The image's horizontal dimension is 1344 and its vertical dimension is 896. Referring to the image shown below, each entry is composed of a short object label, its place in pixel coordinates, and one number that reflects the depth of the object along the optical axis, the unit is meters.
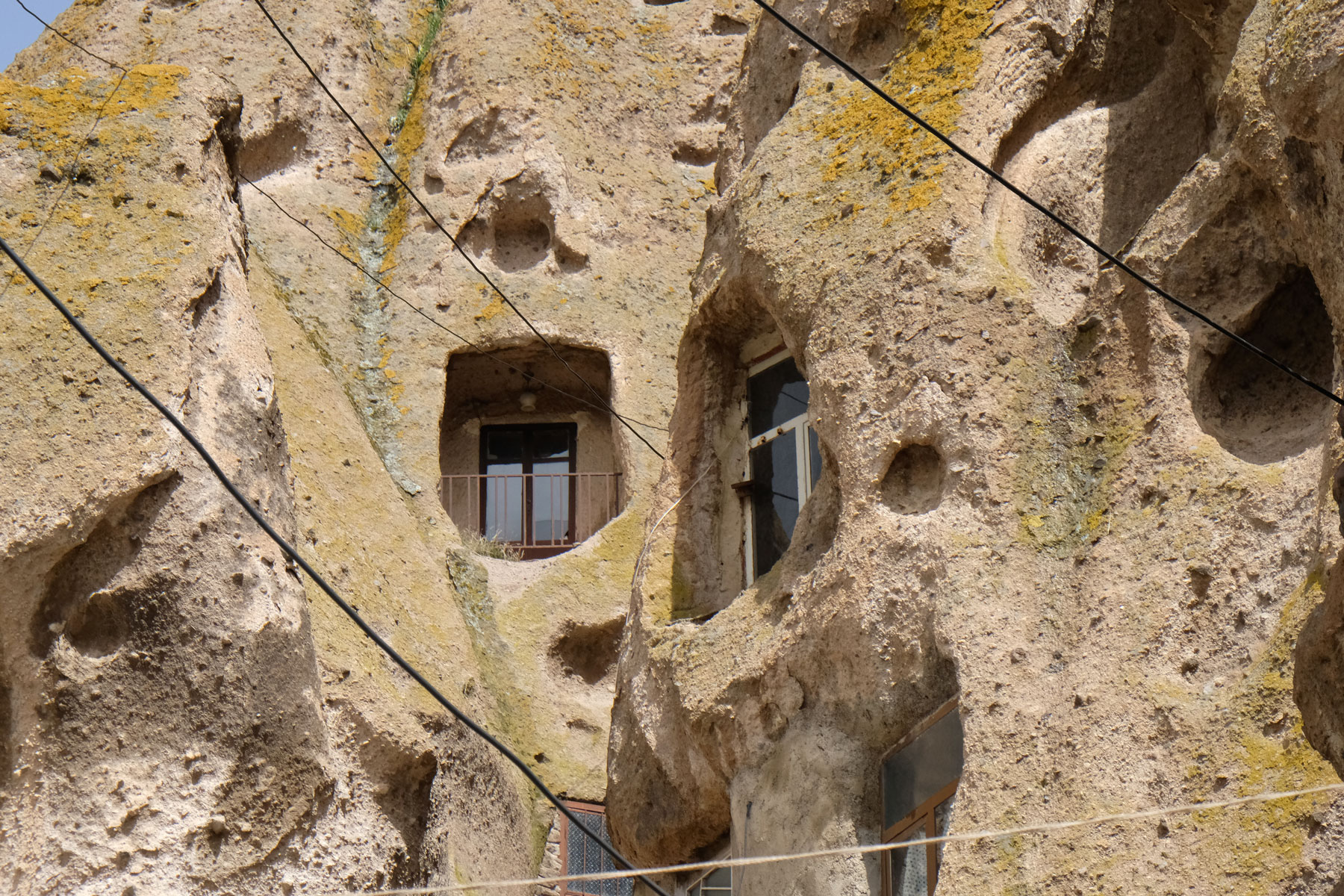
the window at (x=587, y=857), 24.86
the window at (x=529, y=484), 30.19
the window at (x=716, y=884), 19.83
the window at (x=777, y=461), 20.19
